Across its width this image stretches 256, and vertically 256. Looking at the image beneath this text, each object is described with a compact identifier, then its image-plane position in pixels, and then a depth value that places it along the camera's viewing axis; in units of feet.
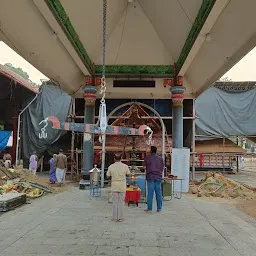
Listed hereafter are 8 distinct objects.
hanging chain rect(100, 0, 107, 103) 25.01
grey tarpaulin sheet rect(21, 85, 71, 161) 55.21
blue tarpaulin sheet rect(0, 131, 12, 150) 54.85
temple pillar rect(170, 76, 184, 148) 37.23
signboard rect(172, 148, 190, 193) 34.47
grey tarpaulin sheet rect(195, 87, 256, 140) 58.03
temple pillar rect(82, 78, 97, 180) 36.47
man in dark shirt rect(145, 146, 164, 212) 23.40
